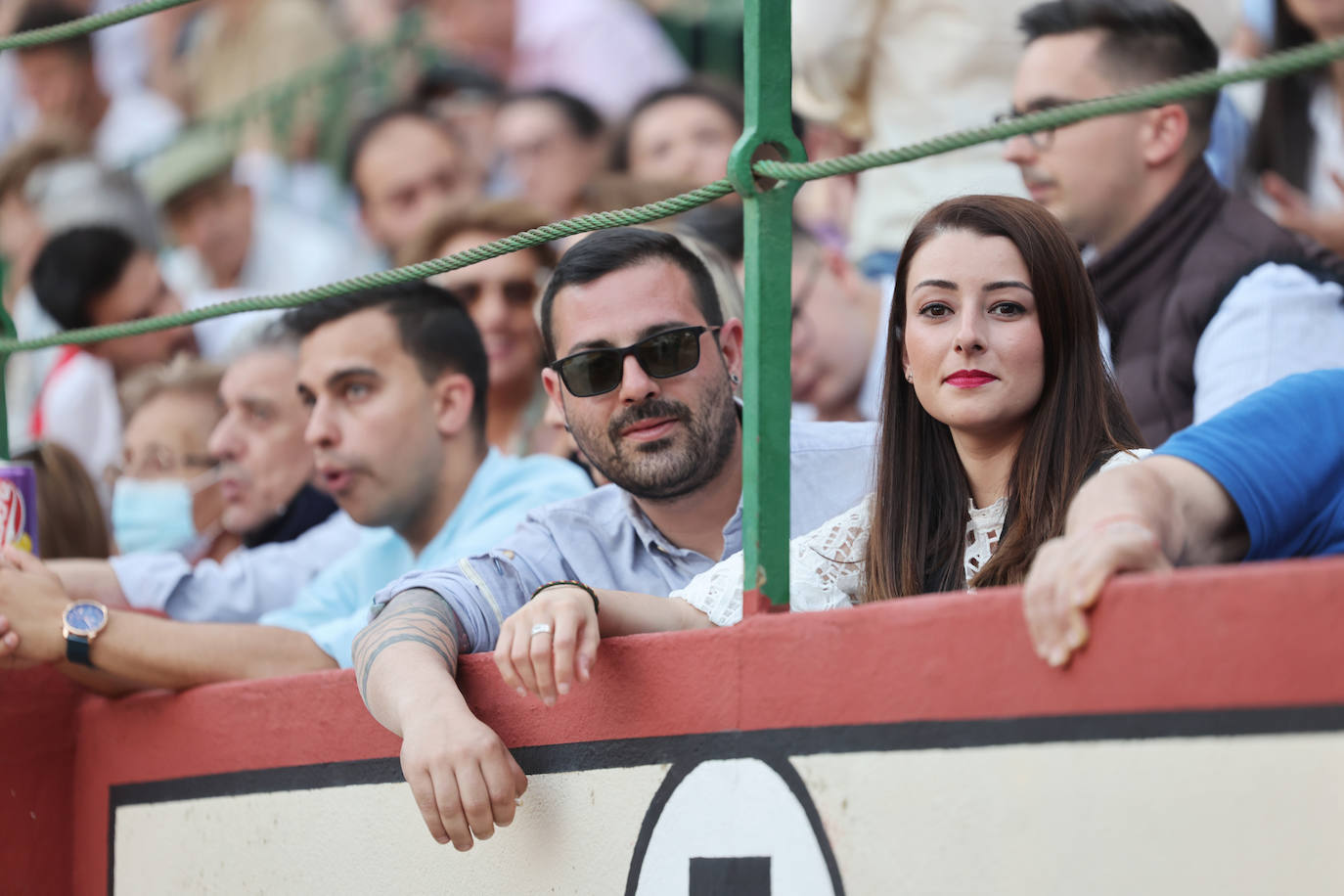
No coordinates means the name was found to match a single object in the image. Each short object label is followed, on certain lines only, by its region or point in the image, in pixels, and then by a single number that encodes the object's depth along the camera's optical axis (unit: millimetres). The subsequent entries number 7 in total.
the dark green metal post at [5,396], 5977
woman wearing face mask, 8656
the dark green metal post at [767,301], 3822
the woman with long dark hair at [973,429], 4230
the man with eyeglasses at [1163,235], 6070
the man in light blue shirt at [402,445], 6758
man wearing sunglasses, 4965
